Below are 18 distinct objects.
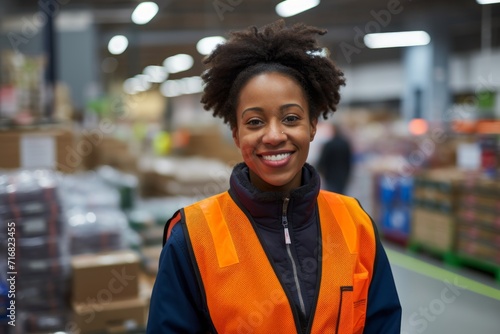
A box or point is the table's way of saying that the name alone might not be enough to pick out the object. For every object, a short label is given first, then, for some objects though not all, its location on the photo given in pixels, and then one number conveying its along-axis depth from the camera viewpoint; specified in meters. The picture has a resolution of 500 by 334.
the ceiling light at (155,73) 25.05
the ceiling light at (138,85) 25.16
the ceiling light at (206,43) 13.18
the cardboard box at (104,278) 3.37
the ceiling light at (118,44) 16.87
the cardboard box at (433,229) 6.92
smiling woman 1.48
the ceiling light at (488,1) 9.59
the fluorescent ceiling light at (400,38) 15.32
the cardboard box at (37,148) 3.97
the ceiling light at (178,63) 21.89
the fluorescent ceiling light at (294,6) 9.70
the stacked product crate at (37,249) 3.29
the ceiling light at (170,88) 29.45
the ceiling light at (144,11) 9.26
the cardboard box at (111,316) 3.33
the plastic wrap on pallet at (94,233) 3.72
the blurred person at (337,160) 9.07
